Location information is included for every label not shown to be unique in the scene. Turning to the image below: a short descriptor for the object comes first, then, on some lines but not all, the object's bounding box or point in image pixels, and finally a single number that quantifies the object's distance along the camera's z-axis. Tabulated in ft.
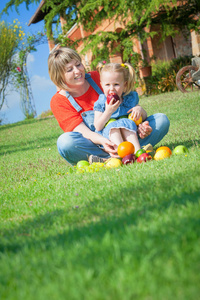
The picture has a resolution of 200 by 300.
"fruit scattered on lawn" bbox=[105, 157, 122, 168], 12.35
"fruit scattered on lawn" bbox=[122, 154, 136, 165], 12.28
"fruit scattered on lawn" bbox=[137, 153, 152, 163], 12.01
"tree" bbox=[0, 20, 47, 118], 74.18
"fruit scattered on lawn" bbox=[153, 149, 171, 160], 12.06
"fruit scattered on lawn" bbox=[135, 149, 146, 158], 12.57
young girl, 13.00
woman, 13.60
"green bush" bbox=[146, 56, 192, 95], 48.03
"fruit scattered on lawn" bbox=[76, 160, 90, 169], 13.20
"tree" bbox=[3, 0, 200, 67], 42.68
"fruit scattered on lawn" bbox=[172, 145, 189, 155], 12.01
